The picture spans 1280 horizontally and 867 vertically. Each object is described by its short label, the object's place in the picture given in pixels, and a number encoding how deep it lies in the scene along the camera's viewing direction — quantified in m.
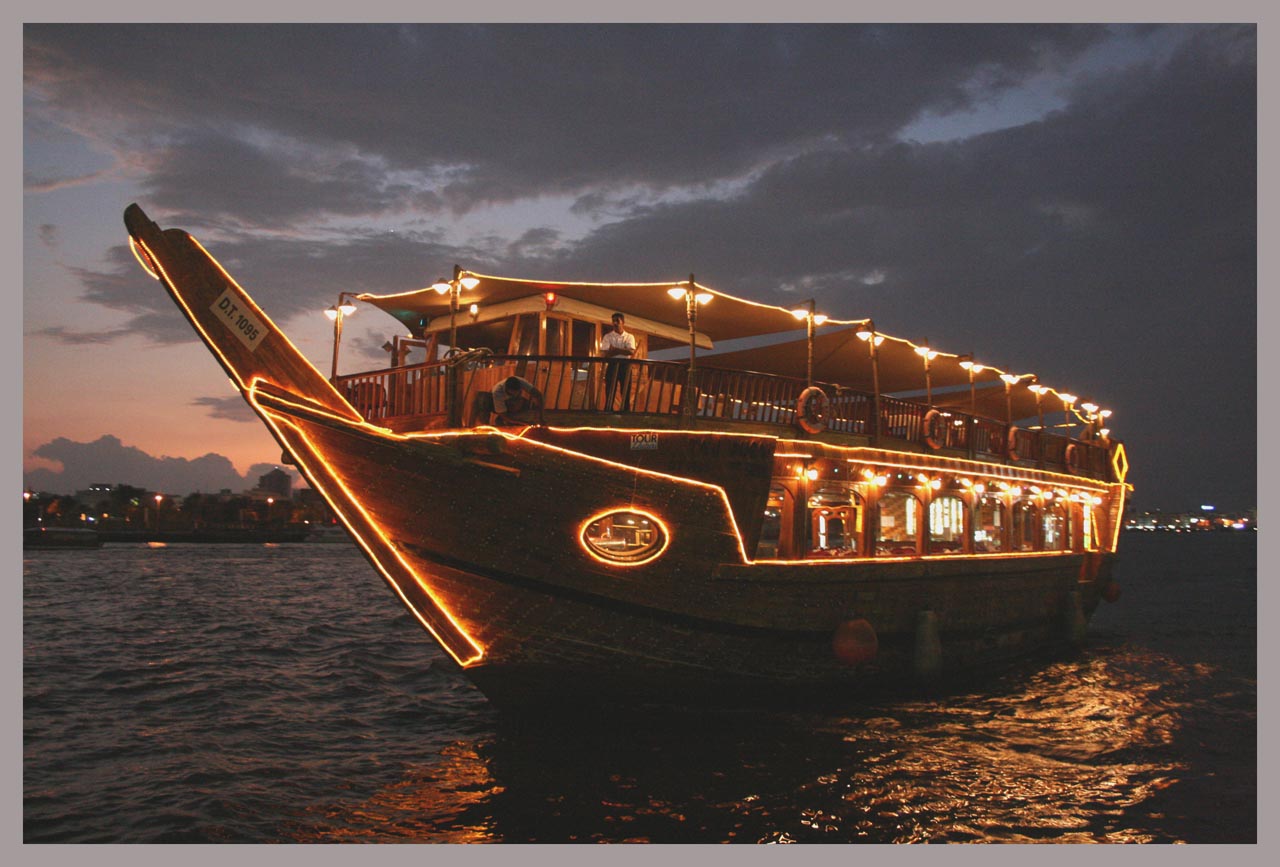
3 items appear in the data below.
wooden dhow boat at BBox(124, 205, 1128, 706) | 7.70
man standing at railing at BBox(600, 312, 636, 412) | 8.91
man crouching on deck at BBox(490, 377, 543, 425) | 8.12
